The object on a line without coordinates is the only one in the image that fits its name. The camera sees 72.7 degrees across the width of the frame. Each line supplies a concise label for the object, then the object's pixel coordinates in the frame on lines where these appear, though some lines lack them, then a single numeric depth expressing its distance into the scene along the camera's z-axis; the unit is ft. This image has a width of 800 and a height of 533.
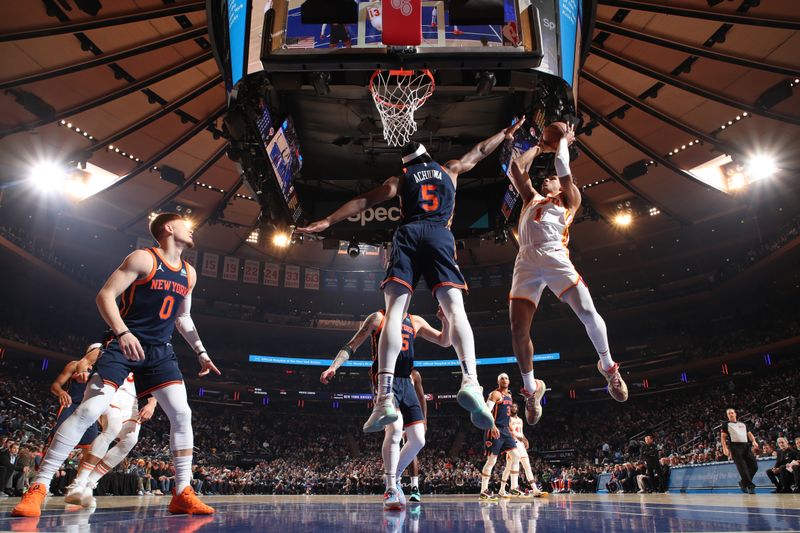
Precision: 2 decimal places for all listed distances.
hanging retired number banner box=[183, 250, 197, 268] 106.46
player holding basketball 18.37
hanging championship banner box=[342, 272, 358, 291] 127.85
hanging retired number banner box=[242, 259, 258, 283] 114.42
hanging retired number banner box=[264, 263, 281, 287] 118.11
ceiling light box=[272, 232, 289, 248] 56.70
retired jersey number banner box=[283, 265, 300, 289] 121.19
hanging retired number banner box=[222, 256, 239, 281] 112.27
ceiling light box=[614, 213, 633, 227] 79.51
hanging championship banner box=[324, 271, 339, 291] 126.52
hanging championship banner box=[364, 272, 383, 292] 128.67
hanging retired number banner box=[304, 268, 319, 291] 124.36
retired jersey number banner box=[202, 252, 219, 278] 109.40
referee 40.60
